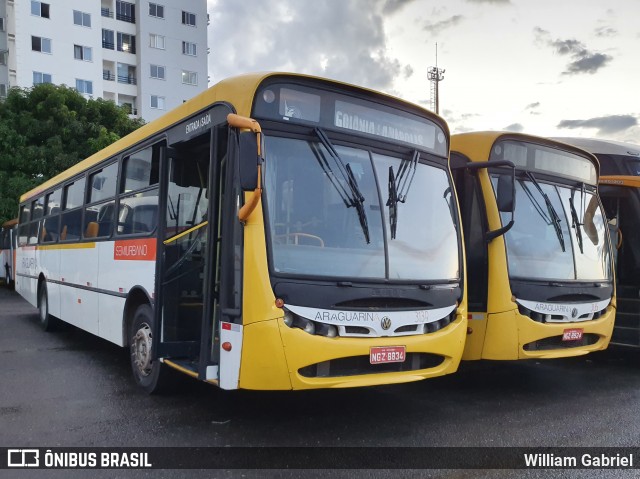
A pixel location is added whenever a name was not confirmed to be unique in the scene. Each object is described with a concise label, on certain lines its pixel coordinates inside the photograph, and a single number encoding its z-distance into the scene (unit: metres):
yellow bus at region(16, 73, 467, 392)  4.88
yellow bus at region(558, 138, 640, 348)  8.20
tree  24.88
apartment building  44.39
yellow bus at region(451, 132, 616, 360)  6.65
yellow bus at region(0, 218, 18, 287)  23.58
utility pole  46.64
